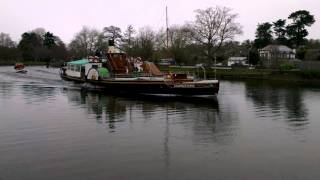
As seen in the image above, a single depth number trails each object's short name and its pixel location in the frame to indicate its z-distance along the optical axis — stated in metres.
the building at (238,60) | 77.19
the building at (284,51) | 79.47
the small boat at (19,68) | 59.64
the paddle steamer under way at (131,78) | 26.96
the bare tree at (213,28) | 59.56
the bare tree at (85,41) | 97.03
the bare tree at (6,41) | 115.28
